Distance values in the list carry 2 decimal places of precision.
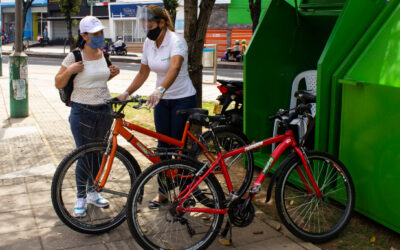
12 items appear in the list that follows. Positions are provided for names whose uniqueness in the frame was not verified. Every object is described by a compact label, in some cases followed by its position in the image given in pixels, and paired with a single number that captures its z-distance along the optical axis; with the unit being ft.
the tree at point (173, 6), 83.87
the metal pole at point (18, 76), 26.53
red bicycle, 10.82
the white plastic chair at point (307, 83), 17.63
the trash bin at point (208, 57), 52.65
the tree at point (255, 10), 27.12
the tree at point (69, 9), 98.17
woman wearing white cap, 12.43
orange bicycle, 11.71
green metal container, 11.44
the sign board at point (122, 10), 119.85
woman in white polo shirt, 12.67
